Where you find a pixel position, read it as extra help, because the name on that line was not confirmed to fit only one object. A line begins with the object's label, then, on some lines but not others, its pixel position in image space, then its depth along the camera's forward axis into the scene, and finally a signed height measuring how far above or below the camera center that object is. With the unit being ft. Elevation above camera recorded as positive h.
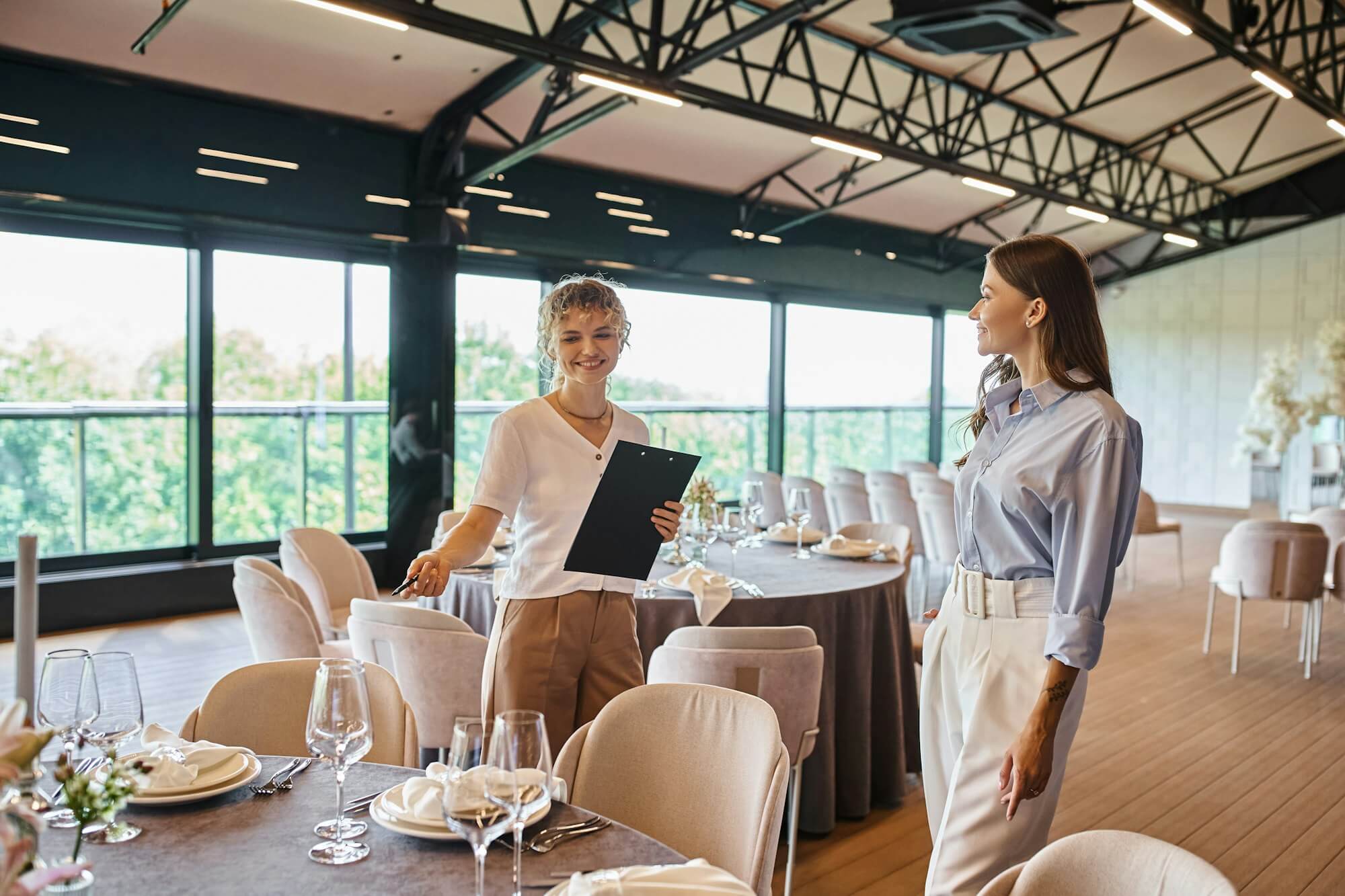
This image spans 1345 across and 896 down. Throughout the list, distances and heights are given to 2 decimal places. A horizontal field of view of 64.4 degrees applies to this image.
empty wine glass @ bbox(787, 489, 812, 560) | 16.14 -1.37
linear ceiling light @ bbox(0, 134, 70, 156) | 20.66 +5.17
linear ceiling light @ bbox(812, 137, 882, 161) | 26.32 +6.90
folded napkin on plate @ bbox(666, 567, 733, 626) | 12.53 -2.04
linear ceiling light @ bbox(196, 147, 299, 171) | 23.52 +5.71
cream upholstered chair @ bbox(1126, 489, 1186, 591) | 28.81 -2.66
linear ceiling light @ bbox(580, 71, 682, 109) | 20.29 +6.41
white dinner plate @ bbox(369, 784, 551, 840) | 5.51 -2.15
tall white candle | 4.53 -0.90
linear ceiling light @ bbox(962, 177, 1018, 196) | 31.83 +7.17
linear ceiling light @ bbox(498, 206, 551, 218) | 28.99 +5.62
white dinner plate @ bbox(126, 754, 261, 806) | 5.84 -2.13
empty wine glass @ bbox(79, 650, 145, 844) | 5.18 -1.44
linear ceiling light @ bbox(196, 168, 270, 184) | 23.40 +5.25
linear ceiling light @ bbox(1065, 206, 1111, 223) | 37.45 +7.56
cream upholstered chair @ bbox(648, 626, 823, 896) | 10.38 -2.38
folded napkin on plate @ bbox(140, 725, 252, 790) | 5.99 -2.04
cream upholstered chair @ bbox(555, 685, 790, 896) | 6.73 -2.26
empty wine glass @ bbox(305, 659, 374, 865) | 5.20 -1.49
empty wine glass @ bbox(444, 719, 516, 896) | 4.42 -1.56
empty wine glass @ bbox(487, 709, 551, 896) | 4.43 -1.43
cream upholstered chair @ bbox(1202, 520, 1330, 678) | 20.77 -2.68
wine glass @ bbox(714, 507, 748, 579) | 14.79 -1.54
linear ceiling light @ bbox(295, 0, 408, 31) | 15.72 +6.10
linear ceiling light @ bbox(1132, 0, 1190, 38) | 19.34 +7.62
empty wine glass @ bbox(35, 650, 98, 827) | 5.11 -1.37
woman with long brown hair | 6.46 -0.86
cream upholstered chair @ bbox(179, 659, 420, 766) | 7.75 -2.21
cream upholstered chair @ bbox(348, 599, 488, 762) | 11.27 -2.56
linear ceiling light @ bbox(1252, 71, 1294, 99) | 25.10 +8.23
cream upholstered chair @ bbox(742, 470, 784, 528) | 27.48 -2.09
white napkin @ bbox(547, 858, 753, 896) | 4.74 -2.11
